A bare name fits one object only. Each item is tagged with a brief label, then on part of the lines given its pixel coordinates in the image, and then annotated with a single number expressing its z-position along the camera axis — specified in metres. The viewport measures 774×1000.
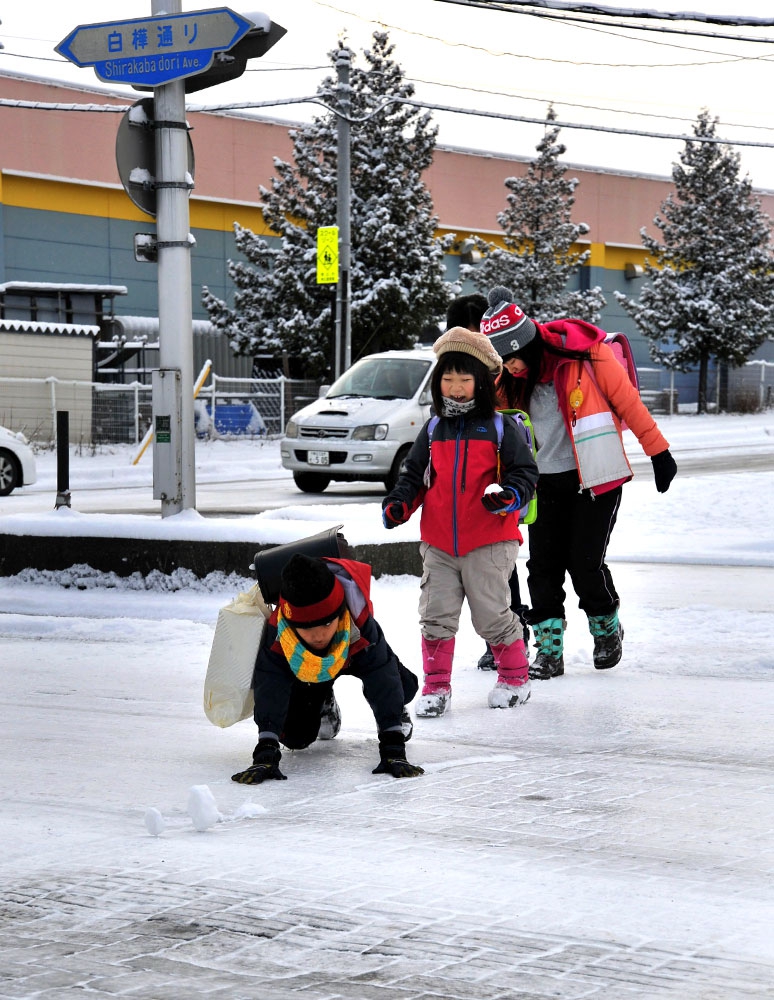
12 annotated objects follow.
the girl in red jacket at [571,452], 6.36
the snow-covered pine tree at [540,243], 41.41
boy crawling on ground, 4.51
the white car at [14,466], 18.31
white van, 17.25
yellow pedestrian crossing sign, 25.73
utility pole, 25.92
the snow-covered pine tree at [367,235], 33.62
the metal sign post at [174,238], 8.95
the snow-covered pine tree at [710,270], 41.88
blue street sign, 8.55
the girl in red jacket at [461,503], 5.62
